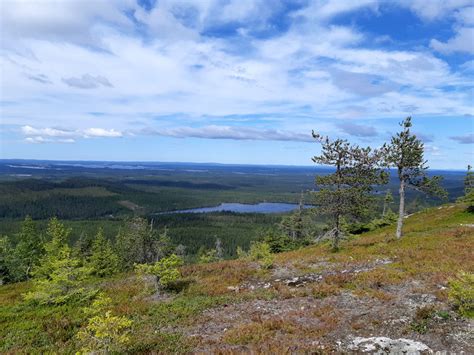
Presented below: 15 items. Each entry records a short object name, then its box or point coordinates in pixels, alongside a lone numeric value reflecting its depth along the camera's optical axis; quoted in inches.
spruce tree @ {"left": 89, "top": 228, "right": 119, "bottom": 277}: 1921.6
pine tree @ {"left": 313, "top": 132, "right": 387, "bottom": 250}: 1146.3
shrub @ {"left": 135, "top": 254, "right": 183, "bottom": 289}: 801.3
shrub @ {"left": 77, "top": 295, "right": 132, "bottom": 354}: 435.5
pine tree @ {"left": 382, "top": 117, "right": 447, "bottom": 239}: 1244.5
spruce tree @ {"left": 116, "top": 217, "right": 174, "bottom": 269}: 2269.9
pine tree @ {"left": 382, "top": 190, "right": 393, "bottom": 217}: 2565.2
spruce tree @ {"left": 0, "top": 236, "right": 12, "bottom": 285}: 2154.8
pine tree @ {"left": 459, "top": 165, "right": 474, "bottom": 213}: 1818.7
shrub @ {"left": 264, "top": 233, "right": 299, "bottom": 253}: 2156.7
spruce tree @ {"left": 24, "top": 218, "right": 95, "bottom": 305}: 811.4
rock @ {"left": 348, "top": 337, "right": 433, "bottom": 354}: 425.0
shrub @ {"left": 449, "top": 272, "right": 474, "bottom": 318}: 524.7
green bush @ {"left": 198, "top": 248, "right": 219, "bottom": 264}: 2411.8
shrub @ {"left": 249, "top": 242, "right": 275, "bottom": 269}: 1003.9
